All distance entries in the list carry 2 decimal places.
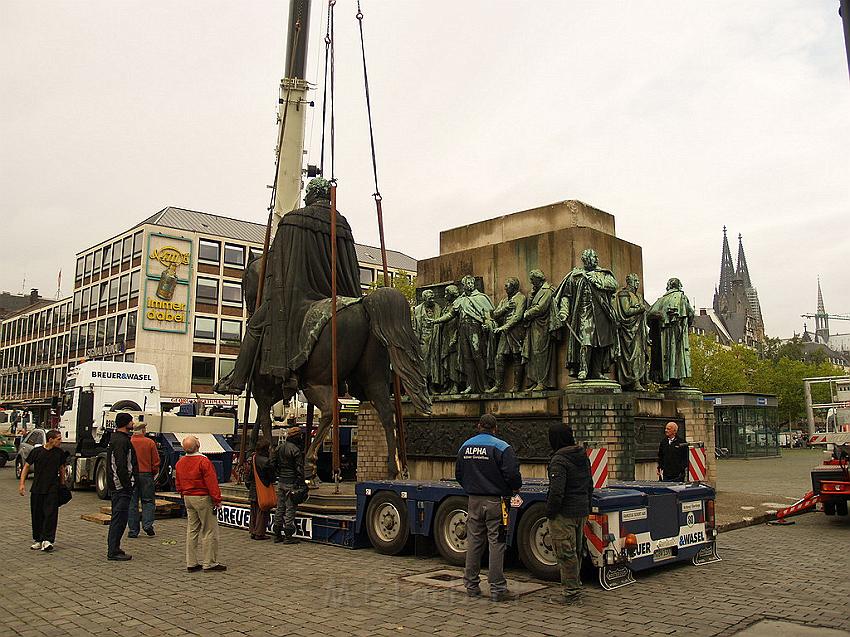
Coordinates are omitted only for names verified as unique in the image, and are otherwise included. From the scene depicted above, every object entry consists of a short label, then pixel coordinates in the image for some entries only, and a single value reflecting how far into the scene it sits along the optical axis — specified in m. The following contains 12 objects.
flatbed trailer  8.27
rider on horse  12.39
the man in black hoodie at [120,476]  10.05
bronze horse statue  12.02
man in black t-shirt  10.70
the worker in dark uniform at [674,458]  12.16
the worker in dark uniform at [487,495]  7.69
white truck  19.42
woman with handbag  11.22
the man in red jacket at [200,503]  9.13
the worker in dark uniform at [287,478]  10.91
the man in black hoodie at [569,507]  7.45
